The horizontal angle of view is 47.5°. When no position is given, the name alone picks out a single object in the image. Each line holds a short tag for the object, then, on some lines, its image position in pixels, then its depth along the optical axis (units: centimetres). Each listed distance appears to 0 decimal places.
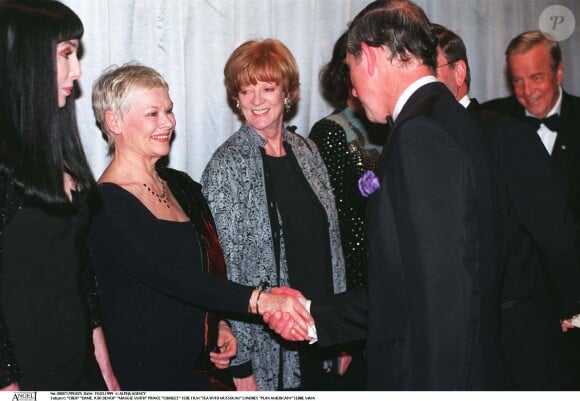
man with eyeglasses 215
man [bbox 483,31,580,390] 337
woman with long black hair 179
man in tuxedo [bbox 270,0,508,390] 149
